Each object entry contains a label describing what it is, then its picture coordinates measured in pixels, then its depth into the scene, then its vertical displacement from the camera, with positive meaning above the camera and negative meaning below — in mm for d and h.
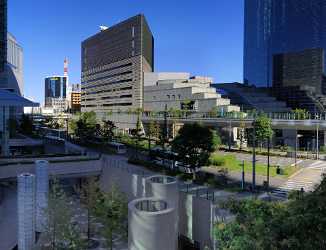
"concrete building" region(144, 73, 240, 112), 76938 +6799
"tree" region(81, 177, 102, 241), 24744 -6158
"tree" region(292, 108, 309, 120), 60291 +1077
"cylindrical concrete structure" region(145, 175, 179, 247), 21281 -4616
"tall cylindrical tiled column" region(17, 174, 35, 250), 22406 -6482
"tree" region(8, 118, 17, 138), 73438 -2319
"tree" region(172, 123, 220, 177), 29562 -2235
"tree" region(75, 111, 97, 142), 58625 -2000
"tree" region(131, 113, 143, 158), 62078 -3046
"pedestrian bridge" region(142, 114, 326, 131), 52728 -184
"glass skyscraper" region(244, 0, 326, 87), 97625 +29159
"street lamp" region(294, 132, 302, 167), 55606 -2768
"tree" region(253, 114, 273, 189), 46188 -1169
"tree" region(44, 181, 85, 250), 19922 -6773
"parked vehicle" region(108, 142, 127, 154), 46000 -4049
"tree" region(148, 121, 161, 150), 68812 -2220
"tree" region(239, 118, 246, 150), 59300 -2269
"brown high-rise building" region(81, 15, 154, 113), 113312 +21311
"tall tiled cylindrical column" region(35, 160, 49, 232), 23406 -5404
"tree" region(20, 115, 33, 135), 77400 -2020
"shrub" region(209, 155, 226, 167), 39594 -4959
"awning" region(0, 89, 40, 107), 45469 +2491
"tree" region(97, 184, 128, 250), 21719 -6382
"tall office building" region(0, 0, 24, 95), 68500 +20897
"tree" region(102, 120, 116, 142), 59656 -2493
